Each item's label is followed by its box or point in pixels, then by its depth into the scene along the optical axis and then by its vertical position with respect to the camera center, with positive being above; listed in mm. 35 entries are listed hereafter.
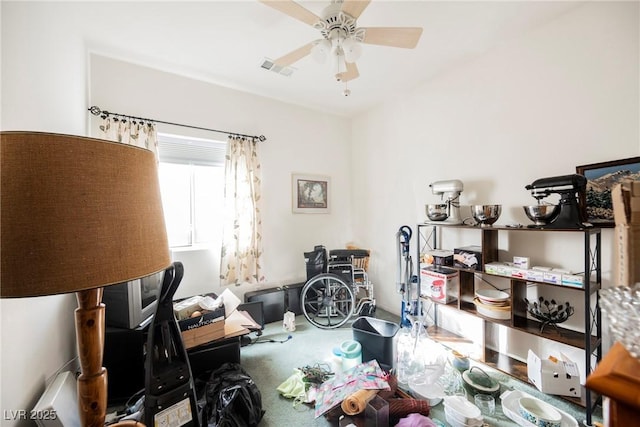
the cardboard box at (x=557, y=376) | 1625 -1165
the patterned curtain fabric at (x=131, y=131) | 2277 +838
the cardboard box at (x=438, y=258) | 2320 -468
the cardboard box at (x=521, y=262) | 1838 -407
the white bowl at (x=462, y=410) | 1427 -1256
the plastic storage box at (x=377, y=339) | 1890 -1065
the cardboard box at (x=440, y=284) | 2295 -727
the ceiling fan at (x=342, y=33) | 1444 +1211
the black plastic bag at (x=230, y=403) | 1411 -1183
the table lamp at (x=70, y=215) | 494 +3
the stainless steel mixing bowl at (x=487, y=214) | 1983 -28
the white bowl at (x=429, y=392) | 1654 -1308
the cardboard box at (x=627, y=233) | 398 -41
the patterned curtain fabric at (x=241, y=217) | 2836 -40
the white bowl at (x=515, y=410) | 1403 -1281
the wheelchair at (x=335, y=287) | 2857 -926
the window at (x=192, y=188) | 2703 +326
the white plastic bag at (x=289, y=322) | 2691 -1241
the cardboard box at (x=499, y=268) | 1879 -469
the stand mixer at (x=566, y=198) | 1581 +77
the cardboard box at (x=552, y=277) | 1629 -469
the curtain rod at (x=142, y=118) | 2203 +992
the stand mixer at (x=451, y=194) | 2305 +166
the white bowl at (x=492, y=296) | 1964 -739
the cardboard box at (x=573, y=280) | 1543 -467
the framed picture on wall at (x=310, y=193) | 3406 +302
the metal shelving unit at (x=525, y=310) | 1488 -809
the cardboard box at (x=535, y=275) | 1705 -477
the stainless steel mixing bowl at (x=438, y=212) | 2336 -7
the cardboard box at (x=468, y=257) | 2100 -420
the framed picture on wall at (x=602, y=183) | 1571 +185
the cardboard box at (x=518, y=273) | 1786 -477
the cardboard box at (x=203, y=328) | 1736 -855
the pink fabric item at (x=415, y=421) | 1333 -1200
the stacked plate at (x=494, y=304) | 1924 -785
